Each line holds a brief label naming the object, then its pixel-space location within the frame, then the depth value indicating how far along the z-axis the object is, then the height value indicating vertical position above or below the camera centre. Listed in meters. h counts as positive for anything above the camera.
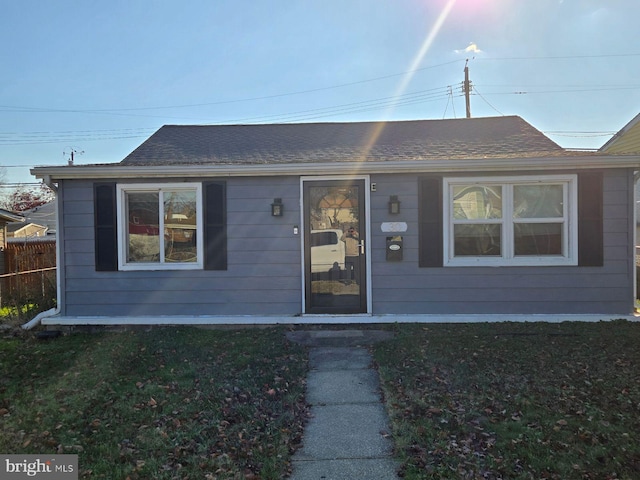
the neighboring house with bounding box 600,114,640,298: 12.23 +2.64
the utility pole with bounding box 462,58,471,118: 21.56 +6.90
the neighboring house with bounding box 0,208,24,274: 11.86 +0.39
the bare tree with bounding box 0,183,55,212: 39.79 +3.74
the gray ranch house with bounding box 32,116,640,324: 6.35 -0.07
